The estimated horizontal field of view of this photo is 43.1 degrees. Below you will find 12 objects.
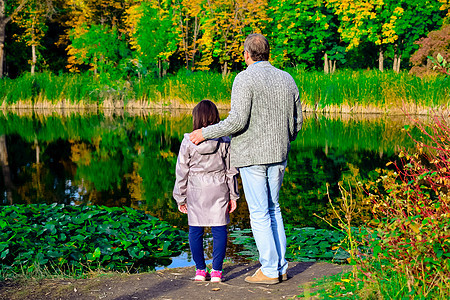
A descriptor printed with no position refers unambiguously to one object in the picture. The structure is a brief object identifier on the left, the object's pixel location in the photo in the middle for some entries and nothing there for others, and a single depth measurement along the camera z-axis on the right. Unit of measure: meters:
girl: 4.59
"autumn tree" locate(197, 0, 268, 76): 33.03
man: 4.30
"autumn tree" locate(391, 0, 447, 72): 30.99
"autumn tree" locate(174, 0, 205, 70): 33.44
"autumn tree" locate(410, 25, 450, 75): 22.61
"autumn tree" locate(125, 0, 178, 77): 32.69
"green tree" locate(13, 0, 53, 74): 36.47
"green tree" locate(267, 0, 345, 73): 32.62
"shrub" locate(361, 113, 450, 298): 3.54
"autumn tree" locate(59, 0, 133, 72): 36.68
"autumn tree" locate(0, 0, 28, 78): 35.03
